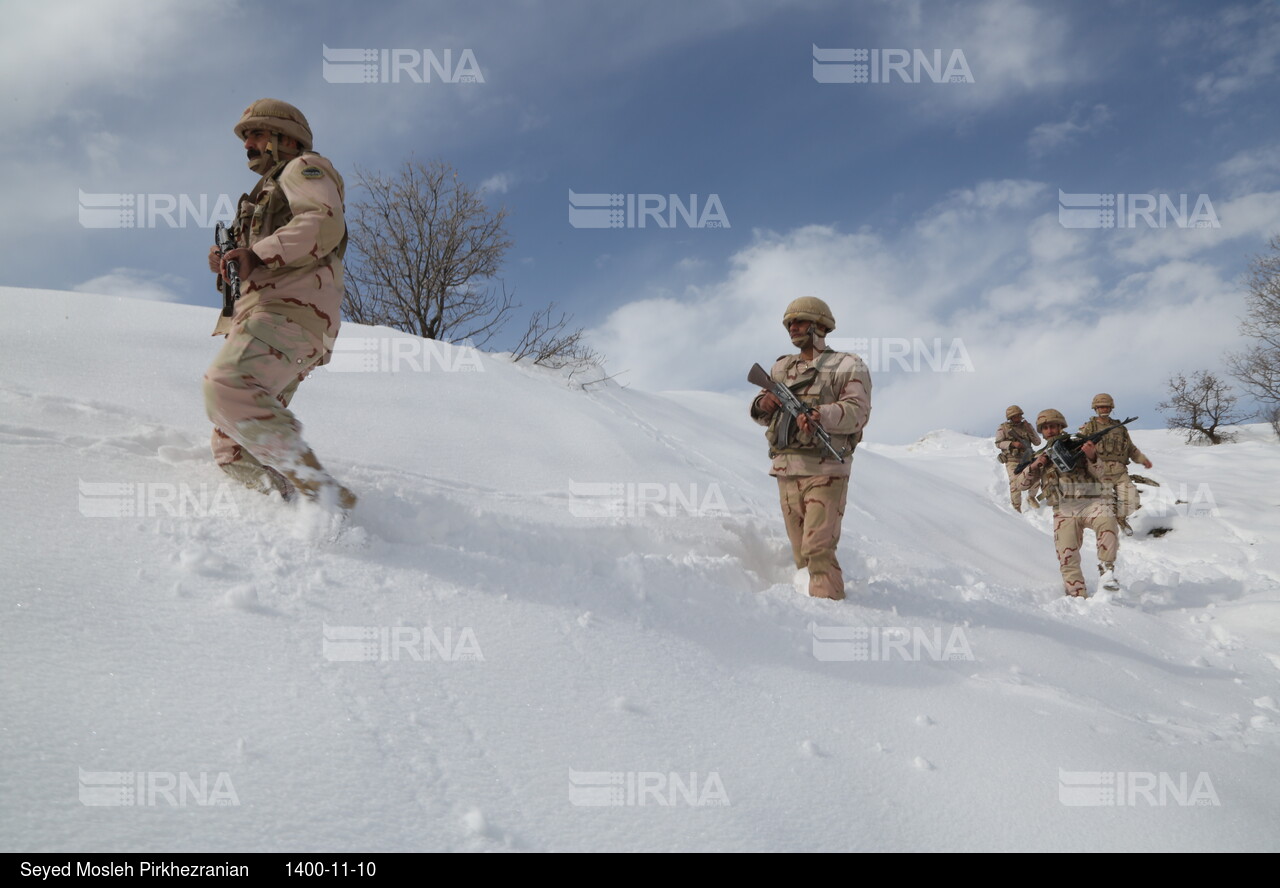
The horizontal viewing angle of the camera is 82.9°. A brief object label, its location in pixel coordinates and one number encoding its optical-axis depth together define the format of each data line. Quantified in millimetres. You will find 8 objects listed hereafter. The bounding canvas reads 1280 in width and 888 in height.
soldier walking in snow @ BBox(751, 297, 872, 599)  3623
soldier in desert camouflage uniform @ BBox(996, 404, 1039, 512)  12164
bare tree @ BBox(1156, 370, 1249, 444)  22062
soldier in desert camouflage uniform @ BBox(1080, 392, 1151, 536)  8406
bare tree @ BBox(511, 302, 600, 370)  10125
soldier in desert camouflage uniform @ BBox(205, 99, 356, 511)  2504
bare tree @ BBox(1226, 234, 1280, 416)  18734
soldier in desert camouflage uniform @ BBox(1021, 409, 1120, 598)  6105
